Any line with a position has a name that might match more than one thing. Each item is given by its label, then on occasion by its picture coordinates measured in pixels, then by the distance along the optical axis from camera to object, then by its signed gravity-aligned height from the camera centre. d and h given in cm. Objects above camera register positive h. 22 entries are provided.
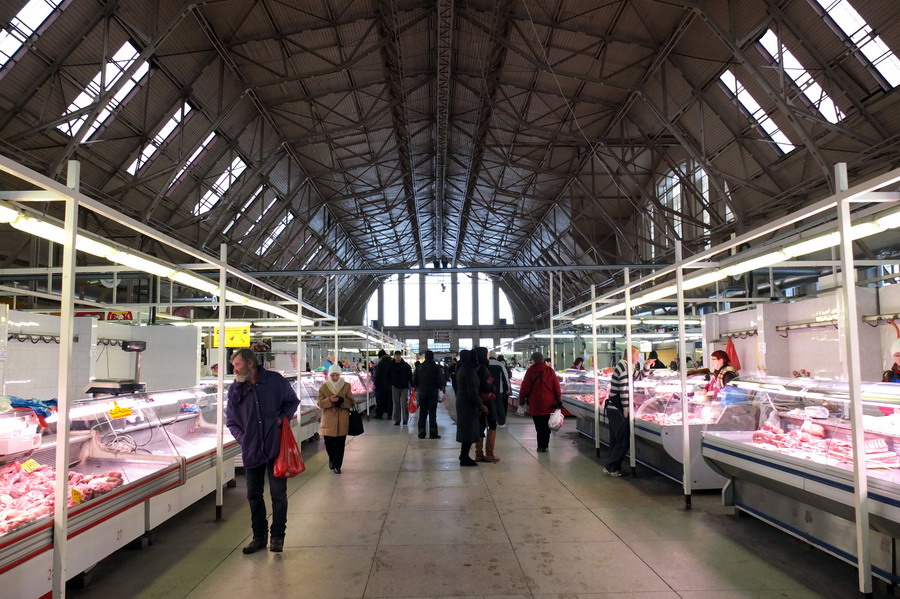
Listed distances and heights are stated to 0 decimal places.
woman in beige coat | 792 -89
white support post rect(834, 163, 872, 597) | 368 -55
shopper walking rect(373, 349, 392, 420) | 1398 -116
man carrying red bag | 480 -74
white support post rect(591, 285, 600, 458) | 927 -105
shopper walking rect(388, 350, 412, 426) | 1365 -98
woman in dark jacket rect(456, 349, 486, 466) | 831 -94
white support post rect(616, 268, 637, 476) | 756 -99
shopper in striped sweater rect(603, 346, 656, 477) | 762 -99
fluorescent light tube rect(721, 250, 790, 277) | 621 +78
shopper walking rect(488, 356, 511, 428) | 1073 -91
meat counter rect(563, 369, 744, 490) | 620 -105
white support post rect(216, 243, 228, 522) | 582 -80
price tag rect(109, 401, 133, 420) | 541 -65
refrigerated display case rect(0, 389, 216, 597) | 344 -106
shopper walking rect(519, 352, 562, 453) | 948 -88
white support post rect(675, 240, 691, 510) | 606 -89
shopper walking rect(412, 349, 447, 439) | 1137 -97
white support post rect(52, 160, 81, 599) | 350 -45
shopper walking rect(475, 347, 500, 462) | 874 -96
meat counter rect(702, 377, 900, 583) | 391 -98
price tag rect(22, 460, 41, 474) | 429 -89
